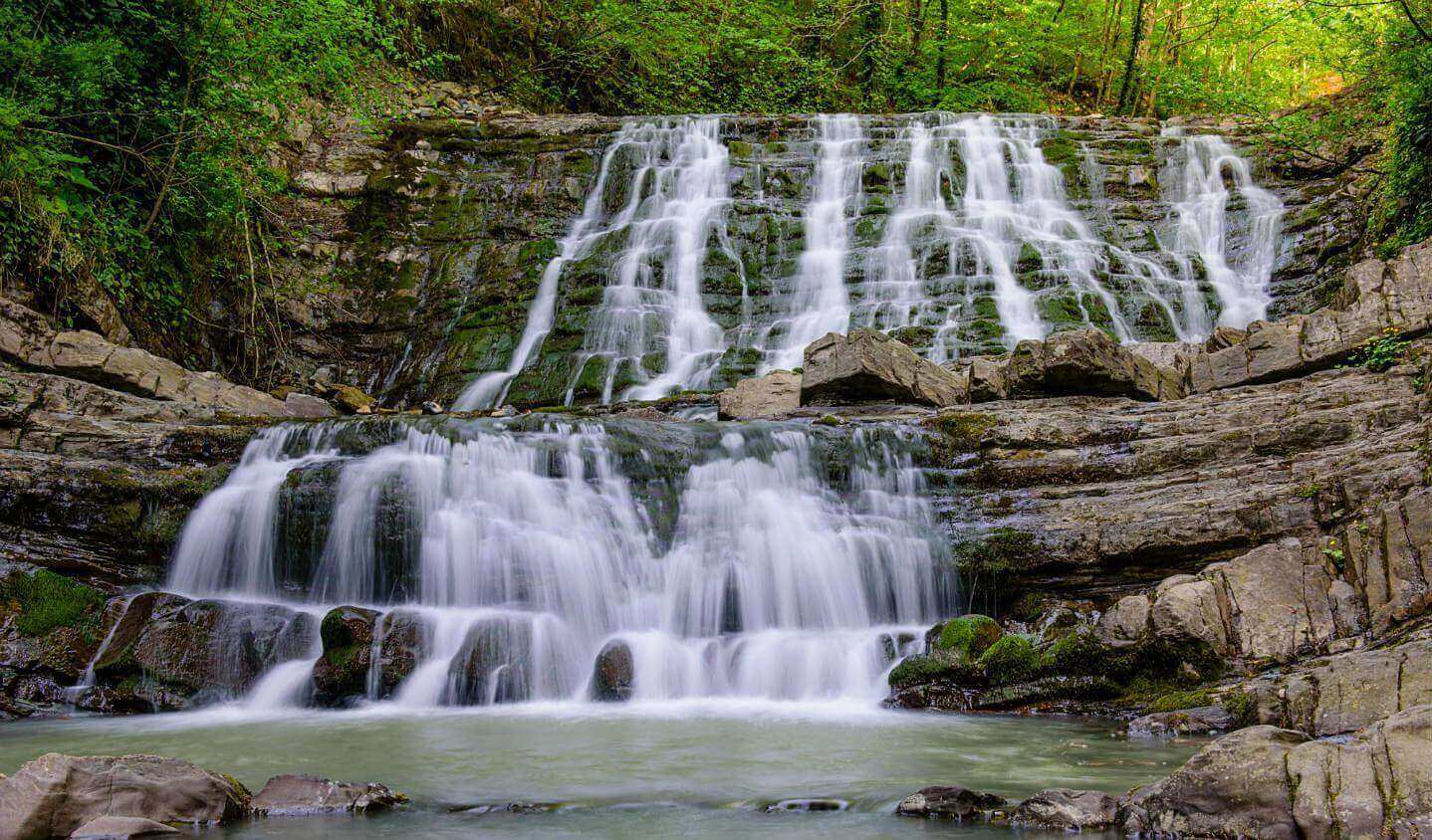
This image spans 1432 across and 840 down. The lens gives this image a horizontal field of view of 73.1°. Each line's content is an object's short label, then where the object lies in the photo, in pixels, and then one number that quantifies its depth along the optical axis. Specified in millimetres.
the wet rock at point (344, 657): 7453
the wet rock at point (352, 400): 14266
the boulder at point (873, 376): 11016
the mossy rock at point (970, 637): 7594
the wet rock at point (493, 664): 7582
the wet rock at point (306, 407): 13031
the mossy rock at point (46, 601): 7715
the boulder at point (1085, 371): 10438
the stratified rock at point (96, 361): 10789
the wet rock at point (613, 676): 7691
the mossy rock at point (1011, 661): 7316
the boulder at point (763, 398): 11547
